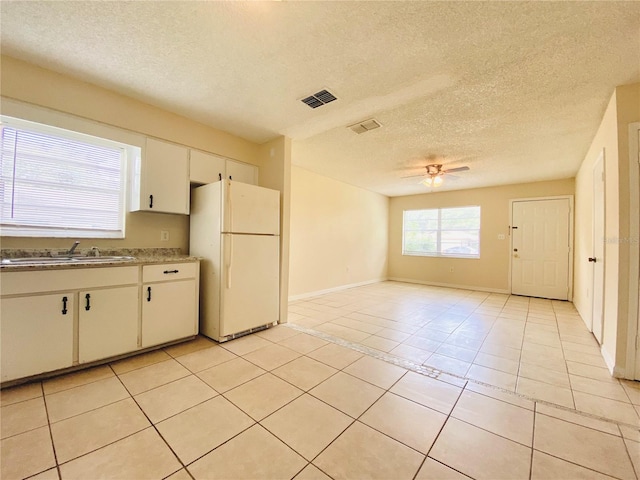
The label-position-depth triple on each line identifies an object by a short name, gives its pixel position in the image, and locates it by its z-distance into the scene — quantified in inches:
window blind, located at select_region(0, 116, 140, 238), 88.0
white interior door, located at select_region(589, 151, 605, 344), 108.7
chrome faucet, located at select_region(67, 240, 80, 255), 94.1
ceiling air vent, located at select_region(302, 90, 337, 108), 99.7
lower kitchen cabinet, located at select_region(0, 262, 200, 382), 74.4
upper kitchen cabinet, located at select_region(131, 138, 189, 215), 109.4
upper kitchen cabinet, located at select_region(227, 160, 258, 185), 139.0
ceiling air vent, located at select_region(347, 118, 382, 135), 122.0
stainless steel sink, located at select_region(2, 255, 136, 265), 80.5
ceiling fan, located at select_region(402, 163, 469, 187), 181.0
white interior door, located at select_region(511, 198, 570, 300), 207.0
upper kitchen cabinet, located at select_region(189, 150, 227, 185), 124.9
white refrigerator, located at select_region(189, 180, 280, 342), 113.0
